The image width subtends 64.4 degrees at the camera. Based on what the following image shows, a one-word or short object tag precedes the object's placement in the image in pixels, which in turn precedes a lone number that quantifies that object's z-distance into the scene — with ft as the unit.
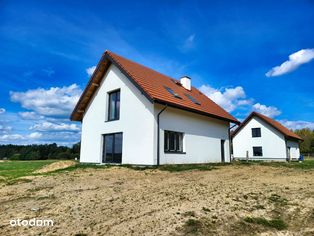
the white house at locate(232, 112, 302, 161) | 97.50
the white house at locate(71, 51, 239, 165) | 42.42
